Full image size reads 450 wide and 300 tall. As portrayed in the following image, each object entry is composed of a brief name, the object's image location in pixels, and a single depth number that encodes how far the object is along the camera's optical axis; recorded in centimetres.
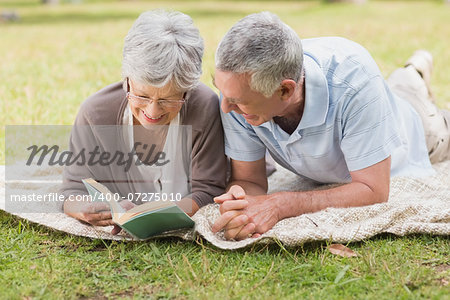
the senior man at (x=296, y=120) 285
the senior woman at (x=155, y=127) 297
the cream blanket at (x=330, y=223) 297
